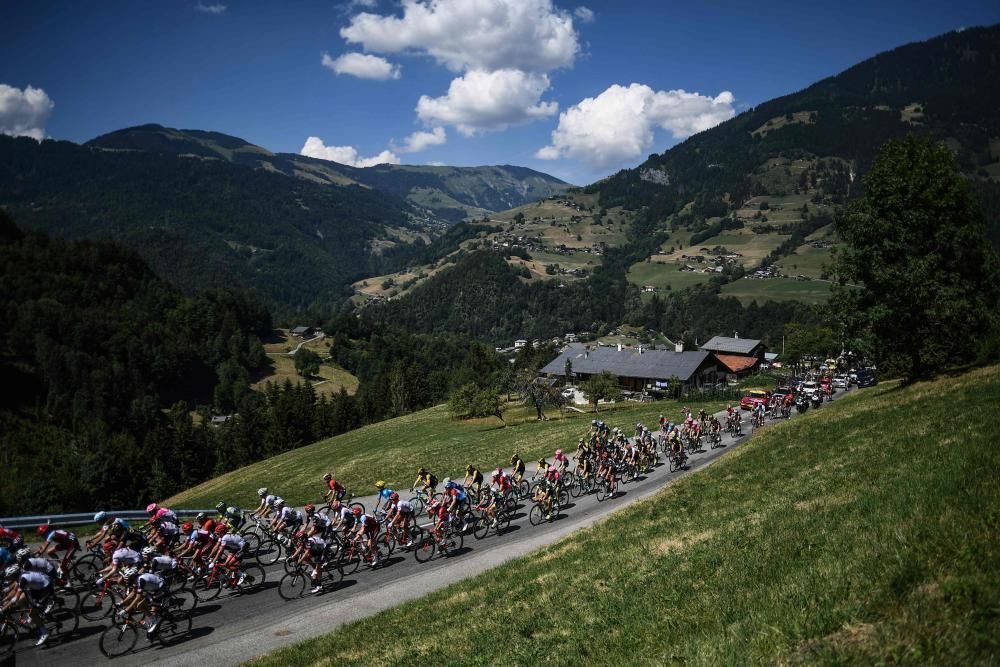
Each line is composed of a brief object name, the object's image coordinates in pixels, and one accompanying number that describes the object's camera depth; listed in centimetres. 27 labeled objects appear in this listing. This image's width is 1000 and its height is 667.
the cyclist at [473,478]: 2272
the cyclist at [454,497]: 2070
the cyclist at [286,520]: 1875
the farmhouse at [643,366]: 8756
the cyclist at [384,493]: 2008
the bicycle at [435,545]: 1988
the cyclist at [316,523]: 1712
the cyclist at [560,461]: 2520
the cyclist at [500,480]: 2288
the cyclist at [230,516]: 1933
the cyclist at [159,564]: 1430
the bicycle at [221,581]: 1636
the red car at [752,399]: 4724
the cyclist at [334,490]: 2044
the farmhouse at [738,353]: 10781
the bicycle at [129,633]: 1327
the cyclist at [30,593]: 1303
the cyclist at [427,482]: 2245
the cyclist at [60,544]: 1581
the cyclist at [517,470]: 2527
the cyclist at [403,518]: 1967
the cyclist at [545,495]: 2391
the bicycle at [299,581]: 1650
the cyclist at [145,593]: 1334
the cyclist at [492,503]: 2258
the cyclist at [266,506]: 2016
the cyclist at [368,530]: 1866
